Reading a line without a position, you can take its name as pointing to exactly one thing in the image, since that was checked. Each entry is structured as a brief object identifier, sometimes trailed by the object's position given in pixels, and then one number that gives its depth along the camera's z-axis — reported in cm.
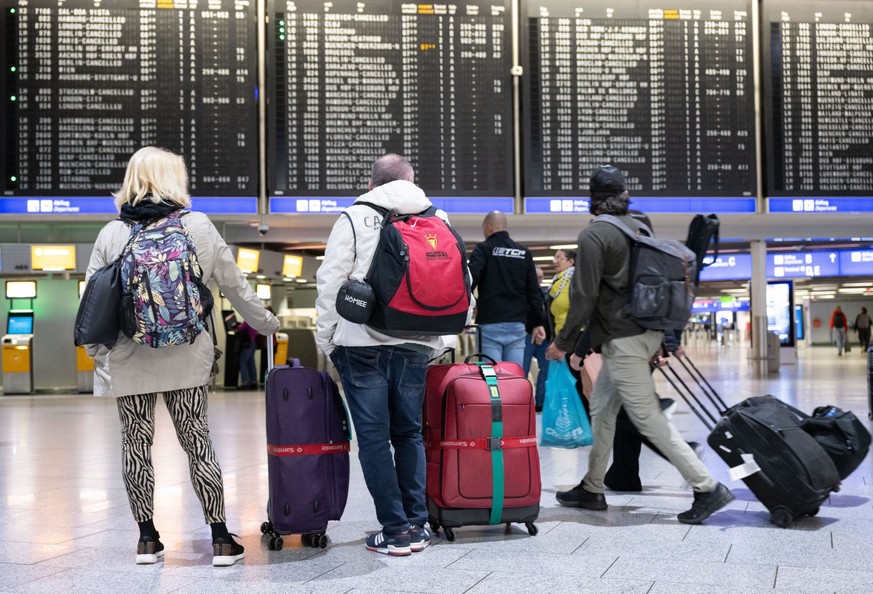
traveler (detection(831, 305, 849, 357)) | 2764
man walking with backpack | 384
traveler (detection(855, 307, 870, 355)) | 2825
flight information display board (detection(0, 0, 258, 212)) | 955
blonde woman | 320
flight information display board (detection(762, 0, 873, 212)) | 1025
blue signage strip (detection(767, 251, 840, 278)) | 1834
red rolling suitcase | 355
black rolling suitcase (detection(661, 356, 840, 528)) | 377
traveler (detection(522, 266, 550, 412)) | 875
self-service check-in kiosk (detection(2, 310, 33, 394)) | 1381
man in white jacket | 336
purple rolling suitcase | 340
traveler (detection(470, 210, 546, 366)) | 651
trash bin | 1423
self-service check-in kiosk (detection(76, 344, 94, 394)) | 1379
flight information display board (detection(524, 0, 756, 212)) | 1001
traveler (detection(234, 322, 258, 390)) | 1395
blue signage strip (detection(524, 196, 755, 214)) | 1009
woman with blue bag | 614
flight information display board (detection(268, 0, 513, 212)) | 976
